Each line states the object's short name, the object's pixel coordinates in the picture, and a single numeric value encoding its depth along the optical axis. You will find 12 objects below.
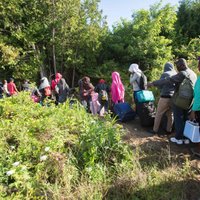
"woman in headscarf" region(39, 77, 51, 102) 8.27
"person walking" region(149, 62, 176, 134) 5.10
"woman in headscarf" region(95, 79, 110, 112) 7.43
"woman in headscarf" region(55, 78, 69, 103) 7.95
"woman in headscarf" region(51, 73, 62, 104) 8.34
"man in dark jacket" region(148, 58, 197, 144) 4.51
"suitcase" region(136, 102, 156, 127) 5.59
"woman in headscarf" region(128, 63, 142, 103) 5.86
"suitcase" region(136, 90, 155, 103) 5.56
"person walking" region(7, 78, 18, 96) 10.25
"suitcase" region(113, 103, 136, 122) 6.05
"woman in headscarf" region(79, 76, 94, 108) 7.12
